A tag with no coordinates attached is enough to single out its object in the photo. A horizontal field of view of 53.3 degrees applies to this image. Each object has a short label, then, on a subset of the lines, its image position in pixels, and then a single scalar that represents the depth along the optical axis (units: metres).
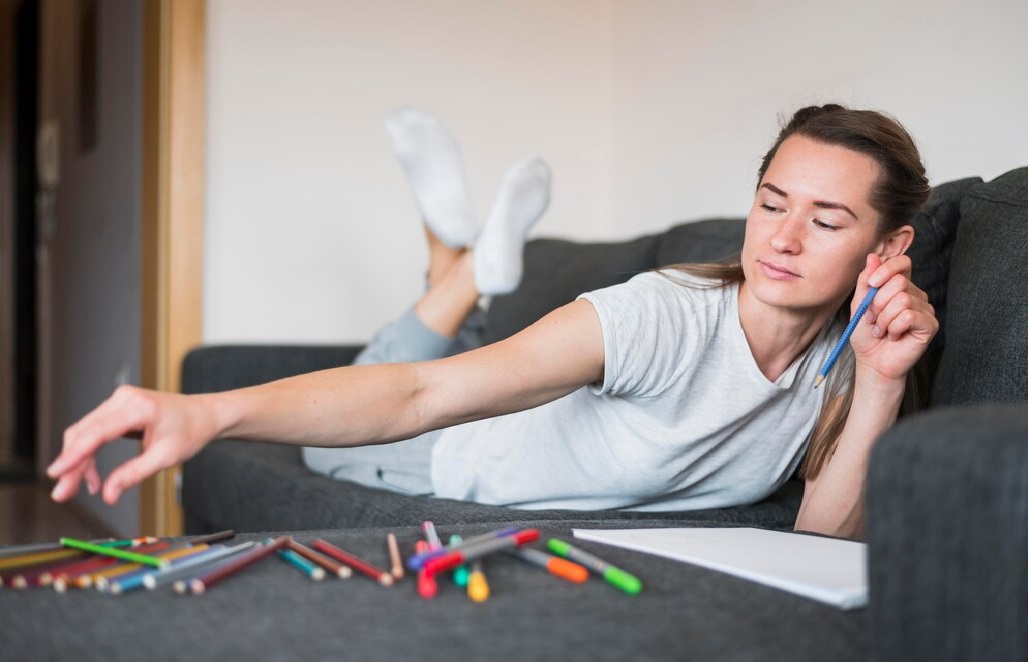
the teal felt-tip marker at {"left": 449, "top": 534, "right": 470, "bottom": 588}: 0.80
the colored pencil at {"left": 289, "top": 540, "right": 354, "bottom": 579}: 0.81
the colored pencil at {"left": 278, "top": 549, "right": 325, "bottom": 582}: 0.80
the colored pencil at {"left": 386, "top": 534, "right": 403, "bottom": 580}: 0.81
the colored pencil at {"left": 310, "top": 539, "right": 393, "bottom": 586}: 0.79
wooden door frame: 2.44
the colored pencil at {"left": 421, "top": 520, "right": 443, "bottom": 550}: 0.87
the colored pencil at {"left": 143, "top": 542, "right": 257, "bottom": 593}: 0.77
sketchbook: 0.79
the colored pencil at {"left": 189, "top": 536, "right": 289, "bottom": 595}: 0.76
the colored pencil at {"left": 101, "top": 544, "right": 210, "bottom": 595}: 0.76
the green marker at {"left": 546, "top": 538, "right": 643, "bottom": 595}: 0.79
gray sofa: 0.59
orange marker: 0.82
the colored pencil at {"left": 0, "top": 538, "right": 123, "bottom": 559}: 0.85
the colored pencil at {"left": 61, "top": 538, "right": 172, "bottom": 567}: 0.80
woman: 1.14
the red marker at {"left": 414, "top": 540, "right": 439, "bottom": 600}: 0.76
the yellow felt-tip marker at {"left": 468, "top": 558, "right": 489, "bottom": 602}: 0.76
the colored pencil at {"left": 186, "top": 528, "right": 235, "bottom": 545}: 0.92
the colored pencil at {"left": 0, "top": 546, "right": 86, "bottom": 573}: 0.81
